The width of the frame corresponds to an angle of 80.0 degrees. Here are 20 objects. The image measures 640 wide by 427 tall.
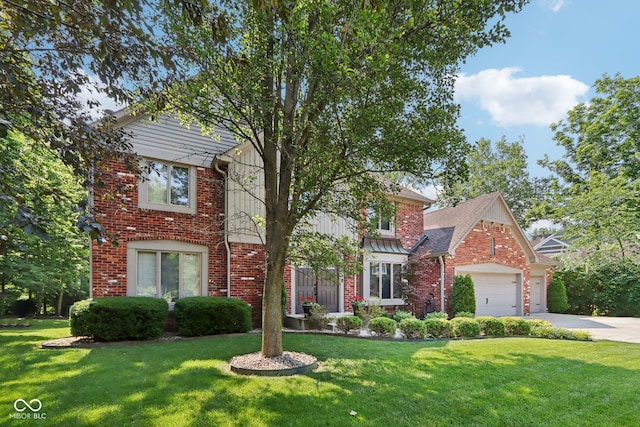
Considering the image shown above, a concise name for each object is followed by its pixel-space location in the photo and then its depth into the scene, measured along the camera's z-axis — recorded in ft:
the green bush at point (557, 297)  69.36
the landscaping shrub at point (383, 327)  35.91
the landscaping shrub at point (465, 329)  36.42
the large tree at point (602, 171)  59.16
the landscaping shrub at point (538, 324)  38.93
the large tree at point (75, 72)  13.15
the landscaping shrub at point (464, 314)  48.68
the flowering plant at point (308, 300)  42.57
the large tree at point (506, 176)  107.34
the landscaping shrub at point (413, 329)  35.14
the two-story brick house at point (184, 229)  35.24
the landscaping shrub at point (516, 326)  38.88
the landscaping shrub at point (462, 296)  53.42
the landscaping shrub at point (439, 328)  35.96
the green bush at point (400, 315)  47.92
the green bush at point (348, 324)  36.68
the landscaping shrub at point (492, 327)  38.34
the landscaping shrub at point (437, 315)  48.49
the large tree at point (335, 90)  18.90
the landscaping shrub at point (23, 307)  70.23
